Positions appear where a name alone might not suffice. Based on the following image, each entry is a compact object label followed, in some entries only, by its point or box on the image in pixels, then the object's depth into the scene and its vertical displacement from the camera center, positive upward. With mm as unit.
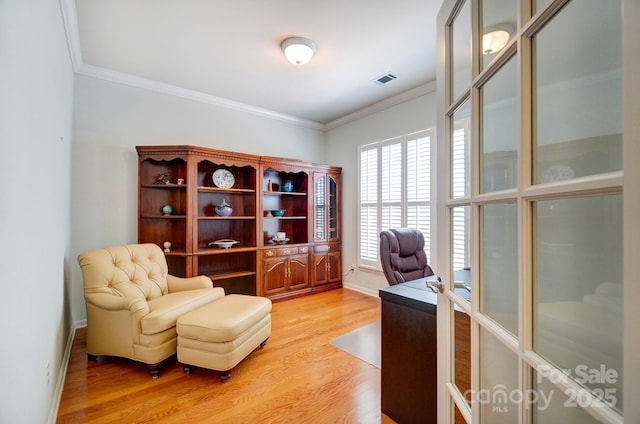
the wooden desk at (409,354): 1433 -785
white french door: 465 -2
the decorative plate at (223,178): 3758 +452
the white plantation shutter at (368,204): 4180 +112
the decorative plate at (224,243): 3619 -420
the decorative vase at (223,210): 3691 +15
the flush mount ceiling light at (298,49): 2517 +1508
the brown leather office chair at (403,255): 2479 -413
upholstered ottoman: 2082 -979
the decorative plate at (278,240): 4188 -440
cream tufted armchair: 2168 -809
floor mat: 2467 -1281
